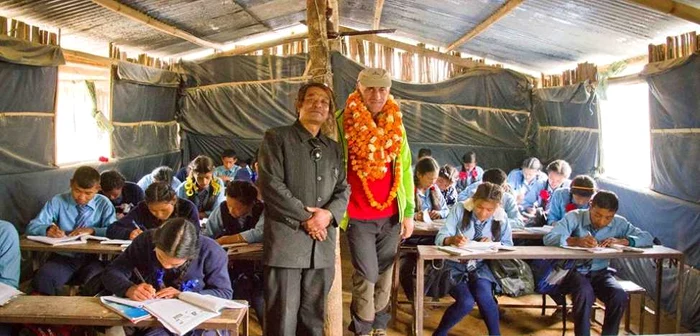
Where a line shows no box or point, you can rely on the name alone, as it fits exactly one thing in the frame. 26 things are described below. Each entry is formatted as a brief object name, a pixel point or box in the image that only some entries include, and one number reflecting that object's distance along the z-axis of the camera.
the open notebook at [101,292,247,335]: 2.34
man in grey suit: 3.05
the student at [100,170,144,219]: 4.98
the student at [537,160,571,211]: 6.24
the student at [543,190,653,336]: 3.98
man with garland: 3.46
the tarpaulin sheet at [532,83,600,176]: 7.05
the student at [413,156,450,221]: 5.25
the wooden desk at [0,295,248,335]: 2.40
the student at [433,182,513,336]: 3.89
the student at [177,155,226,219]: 5.50
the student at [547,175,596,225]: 5.05
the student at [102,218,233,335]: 2.66
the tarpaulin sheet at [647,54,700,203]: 4.70
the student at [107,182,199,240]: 3.79
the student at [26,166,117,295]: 4.02
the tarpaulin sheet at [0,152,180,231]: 5.03
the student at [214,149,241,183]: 7.85
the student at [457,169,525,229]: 5.16
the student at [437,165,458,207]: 6.07
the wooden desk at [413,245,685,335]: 3.81
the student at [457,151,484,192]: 7.78
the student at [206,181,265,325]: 3.97
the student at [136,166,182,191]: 5.71
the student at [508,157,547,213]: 6.70
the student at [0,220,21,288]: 3.05
